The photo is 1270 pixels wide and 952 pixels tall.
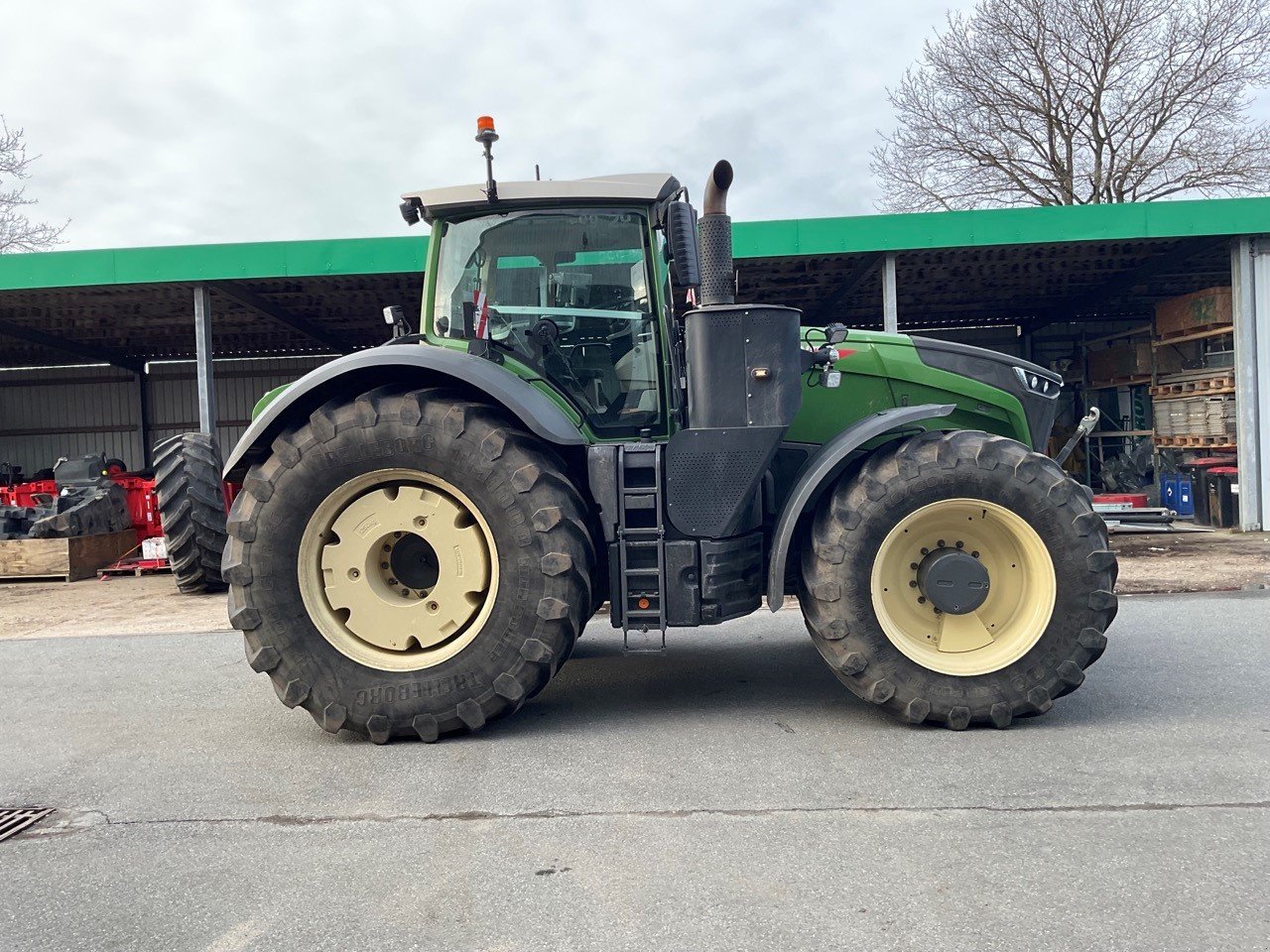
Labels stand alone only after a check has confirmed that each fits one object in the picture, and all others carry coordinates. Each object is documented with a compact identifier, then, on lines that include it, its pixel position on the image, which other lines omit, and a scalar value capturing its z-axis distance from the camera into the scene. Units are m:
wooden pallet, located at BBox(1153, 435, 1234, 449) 12.81
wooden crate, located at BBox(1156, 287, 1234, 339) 12.67
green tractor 3.94
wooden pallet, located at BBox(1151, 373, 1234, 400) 12.57
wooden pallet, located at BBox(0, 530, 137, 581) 10.91
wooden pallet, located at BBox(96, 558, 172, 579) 11.25
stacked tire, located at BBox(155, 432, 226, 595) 9.03
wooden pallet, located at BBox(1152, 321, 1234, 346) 12.77
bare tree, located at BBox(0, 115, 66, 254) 23.08
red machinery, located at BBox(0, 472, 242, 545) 12.62
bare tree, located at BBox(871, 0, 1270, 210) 21.02
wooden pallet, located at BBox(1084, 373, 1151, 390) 15.20
